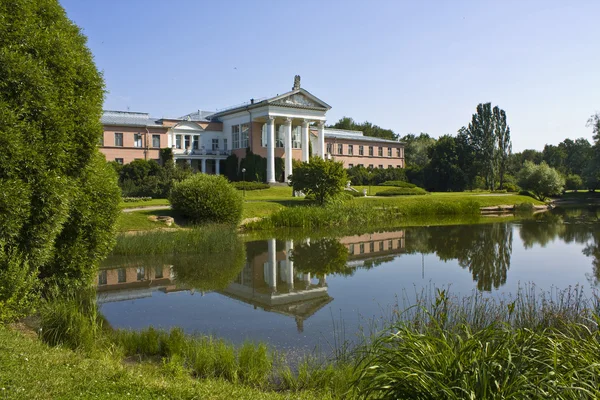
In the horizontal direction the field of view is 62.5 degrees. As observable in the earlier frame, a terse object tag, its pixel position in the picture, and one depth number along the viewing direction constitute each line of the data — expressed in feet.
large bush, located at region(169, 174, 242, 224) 70.54
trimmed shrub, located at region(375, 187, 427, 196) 134.74
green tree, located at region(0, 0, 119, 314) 22.65
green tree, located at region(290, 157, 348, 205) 96.73
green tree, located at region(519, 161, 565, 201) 156.15
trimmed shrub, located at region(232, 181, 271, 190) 124.88
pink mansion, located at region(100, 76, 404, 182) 146.92
